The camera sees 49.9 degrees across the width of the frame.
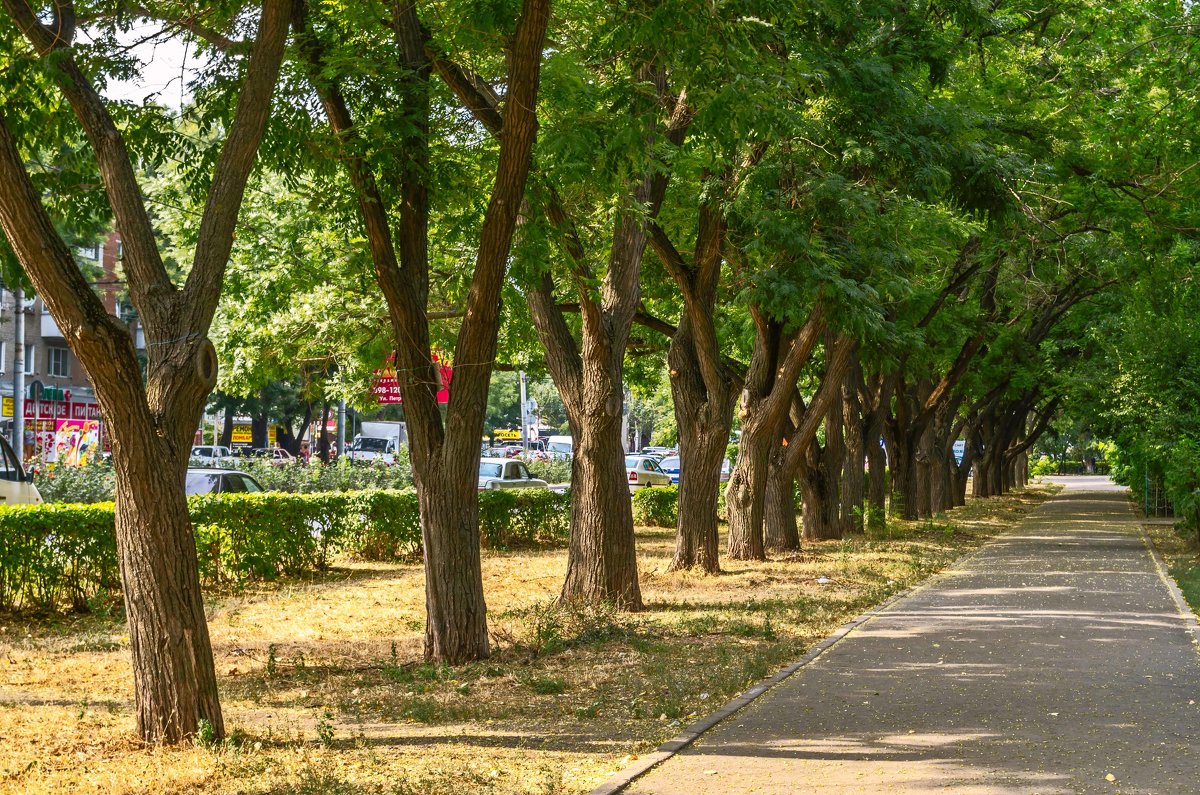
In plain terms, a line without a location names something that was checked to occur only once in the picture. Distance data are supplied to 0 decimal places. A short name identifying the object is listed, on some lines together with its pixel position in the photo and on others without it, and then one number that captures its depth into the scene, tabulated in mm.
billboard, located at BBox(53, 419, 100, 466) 27555
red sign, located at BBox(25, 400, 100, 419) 53825
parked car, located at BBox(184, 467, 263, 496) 23581
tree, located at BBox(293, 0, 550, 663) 9531
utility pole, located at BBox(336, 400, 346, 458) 49878
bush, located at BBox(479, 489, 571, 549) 23750
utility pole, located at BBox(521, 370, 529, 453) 61569
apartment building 49844
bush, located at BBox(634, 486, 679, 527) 31359
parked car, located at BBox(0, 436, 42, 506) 19734
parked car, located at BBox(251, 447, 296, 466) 51500
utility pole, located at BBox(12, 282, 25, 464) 28516
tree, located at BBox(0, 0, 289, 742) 6648
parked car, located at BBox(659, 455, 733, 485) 49003
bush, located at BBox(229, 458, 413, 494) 28016
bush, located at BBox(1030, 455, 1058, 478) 94188
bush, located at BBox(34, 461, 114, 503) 21672
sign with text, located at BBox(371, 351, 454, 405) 19631
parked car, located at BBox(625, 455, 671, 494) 41591
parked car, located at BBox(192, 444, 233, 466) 52659
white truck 66938
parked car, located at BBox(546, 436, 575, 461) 73000
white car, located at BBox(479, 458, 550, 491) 32969
